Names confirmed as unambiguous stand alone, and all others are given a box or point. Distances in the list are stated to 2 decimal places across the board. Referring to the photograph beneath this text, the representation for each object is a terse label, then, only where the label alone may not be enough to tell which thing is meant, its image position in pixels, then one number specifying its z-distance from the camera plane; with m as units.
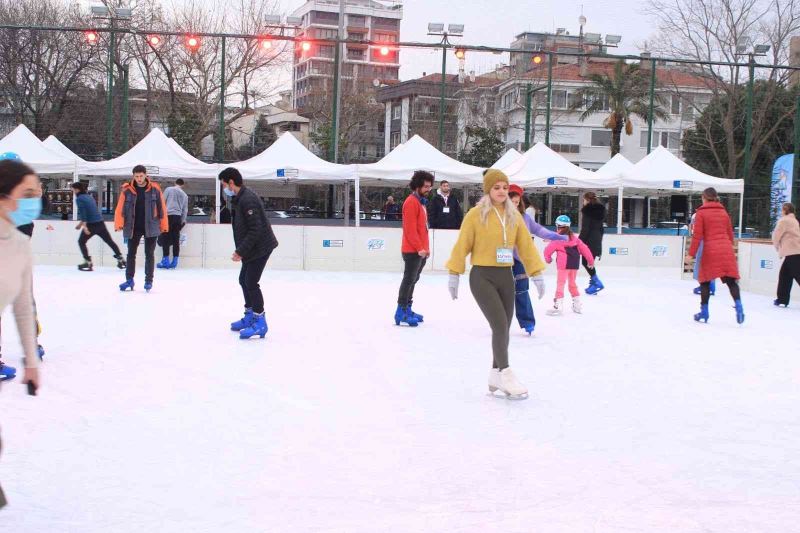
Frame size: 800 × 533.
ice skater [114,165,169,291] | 11.04
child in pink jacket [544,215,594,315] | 10.77
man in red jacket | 8.98
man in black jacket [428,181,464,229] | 16.91
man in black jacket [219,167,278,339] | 7.89
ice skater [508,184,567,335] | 8.59
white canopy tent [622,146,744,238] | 21.69
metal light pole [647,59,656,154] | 25.98
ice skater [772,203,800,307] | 12.30
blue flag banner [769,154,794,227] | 22.67
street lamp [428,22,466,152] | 26.28
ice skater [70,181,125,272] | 15.02
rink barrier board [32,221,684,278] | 16.97
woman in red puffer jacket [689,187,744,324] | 9.97
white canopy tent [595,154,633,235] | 22.20
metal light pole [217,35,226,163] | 25.04
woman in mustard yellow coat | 5.82
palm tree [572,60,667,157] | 41.69
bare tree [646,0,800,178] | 35.72
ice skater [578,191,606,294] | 13.65
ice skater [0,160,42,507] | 3.10
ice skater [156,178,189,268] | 16.44
